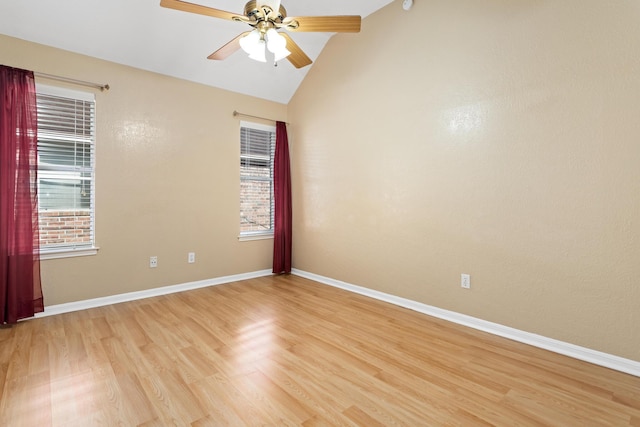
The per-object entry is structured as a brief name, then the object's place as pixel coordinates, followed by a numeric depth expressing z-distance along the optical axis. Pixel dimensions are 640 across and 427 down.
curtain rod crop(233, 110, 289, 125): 4.30
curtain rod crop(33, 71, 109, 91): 2.98
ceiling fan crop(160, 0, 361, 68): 2.05
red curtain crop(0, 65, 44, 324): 2.77
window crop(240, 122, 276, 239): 4.54
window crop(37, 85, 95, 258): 3.09
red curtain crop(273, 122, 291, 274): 4.69
